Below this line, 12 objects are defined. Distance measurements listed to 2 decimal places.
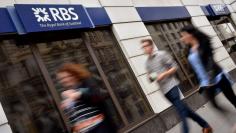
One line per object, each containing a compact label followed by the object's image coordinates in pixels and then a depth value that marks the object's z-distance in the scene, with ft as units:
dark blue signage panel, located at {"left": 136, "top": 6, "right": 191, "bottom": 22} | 18.46
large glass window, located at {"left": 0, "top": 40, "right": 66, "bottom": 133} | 10.93
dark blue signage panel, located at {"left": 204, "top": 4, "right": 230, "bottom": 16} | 26.12
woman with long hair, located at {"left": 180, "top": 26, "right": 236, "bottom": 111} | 8.80
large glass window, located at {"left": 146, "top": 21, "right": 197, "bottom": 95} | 19.17
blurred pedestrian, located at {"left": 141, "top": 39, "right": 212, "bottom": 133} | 9.97
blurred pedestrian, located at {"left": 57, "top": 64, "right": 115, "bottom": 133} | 6.92
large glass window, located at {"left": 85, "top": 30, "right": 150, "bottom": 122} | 14.96
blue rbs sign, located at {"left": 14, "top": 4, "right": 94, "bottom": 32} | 12.09
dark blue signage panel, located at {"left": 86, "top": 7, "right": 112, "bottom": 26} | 15.00
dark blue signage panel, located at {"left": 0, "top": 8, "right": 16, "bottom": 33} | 11.23
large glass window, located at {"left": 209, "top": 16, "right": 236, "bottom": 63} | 27.18
